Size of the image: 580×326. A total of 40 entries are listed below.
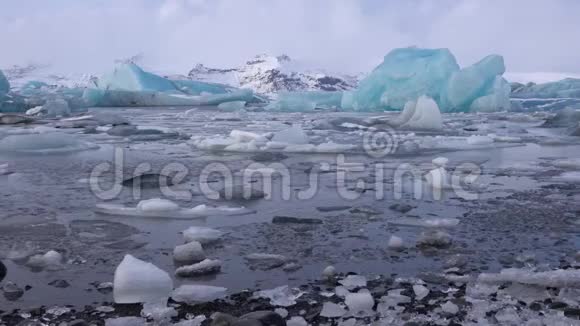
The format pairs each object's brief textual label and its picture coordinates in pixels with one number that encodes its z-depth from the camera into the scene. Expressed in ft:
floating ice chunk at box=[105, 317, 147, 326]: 5.77
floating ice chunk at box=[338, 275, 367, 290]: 7.03
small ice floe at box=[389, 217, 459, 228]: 10.14
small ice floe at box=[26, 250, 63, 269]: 7.68
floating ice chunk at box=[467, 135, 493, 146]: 26.43
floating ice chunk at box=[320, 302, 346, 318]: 6.13
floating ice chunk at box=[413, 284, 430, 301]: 6.64
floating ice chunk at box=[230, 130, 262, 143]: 24.93
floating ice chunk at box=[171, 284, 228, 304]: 6.50
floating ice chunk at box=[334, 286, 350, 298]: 6.72
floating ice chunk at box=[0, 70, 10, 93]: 79.59
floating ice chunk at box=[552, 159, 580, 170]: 18.69
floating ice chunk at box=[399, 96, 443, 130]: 37.42
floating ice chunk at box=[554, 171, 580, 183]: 15.72
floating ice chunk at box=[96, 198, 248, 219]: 10.96
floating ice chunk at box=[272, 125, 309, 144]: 24.57
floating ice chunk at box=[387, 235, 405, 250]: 8.70
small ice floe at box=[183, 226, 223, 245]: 9.04
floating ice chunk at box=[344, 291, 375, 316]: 6.27
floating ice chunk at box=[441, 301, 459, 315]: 6.19
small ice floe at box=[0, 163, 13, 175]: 16.56
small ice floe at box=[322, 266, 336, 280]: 7.36
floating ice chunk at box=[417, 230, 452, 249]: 8.85
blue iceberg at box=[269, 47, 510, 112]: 60.59
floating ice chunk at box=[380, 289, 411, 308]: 6.45
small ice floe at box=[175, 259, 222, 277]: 7.42
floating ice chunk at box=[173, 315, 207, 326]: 5.81
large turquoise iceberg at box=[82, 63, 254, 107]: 82.94
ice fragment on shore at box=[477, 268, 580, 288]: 7.00
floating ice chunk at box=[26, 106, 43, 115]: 54.98
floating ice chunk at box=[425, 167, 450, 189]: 14.37
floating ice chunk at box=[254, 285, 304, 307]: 6.46
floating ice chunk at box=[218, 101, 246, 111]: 77.59
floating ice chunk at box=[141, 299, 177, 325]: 5.96
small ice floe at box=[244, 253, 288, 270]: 7.87
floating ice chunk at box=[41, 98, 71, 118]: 55.57
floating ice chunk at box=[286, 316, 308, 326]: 5.89
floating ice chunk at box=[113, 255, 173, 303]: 6.51
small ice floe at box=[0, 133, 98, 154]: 22.70
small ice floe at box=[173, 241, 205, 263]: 8.00
